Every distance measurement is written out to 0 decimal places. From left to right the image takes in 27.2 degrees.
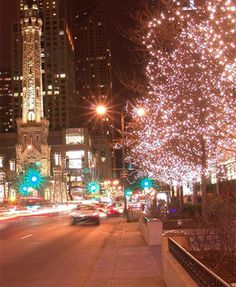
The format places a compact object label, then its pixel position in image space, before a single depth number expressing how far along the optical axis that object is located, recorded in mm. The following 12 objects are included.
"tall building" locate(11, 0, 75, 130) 172000
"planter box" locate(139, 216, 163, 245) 19686
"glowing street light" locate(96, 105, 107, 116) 34156
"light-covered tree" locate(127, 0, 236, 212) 13102
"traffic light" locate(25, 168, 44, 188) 72431
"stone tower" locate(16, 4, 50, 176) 120625
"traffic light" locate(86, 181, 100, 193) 118375
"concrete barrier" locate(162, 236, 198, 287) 7391
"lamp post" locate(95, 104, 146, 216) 29853
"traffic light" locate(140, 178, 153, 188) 53444
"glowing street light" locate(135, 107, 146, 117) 29428
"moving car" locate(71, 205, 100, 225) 35375
